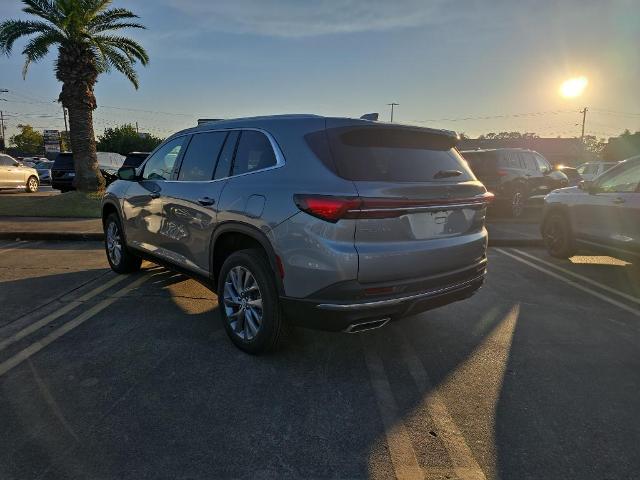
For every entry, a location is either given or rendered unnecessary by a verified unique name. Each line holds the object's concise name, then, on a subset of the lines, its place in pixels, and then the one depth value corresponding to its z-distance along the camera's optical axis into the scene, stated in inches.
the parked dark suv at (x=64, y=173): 673.0
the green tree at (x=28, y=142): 3523.6
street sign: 2372.0
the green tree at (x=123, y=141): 2073.1
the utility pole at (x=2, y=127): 3265.7
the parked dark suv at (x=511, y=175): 453.4
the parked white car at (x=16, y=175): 709.3
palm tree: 523.2
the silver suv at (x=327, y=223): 110.7
